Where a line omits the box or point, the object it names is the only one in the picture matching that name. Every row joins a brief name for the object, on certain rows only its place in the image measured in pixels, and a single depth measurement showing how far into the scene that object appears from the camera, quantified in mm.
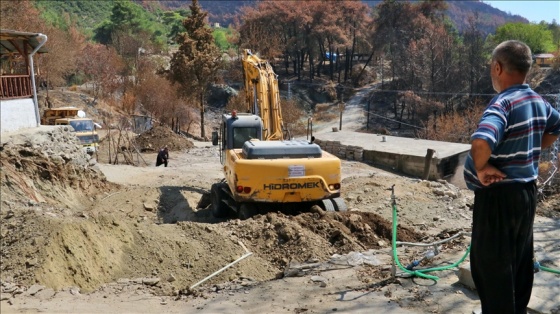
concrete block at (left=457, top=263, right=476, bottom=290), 5062
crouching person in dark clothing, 21109
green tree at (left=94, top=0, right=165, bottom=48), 57125
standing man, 3115
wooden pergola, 11773
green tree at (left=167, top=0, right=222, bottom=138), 33188
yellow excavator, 9812
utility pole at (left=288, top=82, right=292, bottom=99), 42988
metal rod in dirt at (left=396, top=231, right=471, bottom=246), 5854
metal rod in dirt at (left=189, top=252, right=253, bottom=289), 6106
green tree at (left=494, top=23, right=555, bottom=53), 50969
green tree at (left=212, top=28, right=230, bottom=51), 66750
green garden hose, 5312
